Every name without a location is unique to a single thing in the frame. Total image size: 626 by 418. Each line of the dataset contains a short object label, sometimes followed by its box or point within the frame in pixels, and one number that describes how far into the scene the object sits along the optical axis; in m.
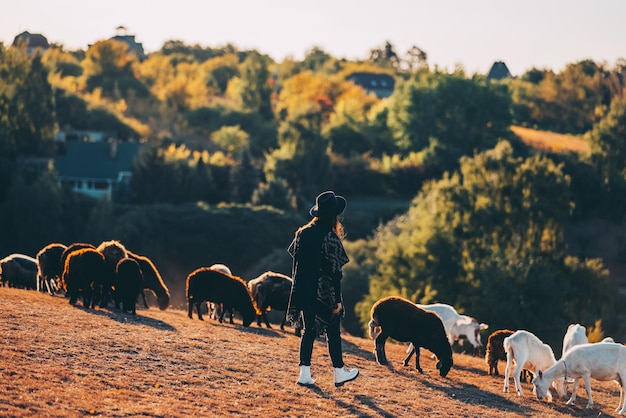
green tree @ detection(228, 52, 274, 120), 122.38
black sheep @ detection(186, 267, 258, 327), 21.94
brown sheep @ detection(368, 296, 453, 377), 17.58
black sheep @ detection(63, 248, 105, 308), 21.17
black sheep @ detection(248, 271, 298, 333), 22.88
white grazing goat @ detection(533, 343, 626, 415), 15.72
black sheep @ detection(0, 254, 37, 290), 26.47
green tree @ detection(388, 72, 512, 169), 100.94
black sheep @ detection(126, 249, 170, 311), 24.12
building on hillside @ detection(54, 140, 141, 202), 80.94
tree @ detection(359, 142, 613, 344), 47.81
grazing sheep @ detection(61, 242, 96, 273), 23.56
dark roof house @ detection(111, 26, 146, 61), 186.38
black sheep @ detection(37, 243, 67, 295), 24.73
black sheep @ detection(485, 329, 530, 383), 18.77
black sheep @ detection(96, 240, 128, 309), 21.53
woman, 14.18
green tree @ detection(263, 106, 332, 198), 86.94
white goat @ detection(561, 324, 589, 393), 19.36
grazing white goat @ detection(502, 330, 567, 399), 16.80
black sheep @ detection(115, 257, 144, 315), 21.22
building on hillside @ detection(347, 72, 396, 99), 160.75
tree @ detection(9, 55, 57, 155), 81.75
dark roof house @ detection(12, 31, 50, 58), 143.29
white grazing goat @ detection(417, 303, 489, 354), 22.22
